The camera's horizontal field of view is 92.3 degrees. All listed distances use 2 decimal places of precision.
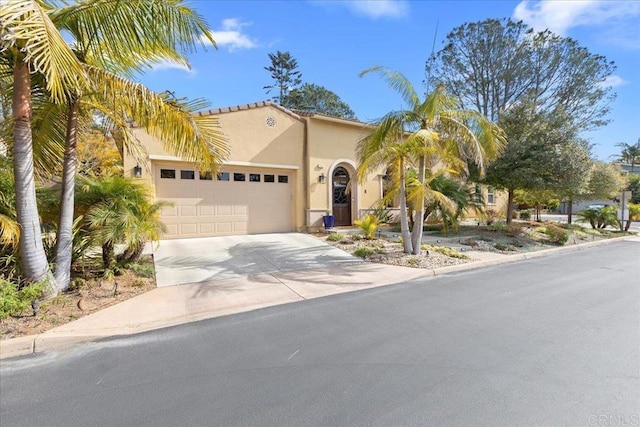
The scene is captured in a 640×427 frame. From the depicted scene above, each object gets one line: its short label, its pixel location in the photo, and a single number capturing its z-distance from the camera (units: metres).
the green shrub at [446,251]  8.56
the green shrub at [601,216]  16.12
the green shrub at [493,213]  19.10
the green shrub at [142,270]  6.25
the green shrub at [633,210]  16.40
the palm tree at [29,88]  3.55
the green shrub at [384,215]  13.52
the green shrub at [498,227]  13.23
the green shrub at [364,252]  8.49
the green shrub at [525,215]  23.59
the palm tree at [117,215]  5.59
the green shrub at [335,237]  10.56
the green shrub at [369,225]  10.74
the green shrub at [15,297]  4.04
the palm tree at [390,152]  7.98
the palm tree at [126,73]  4.68
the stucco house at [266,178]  10.65
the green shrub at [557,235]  11.36
